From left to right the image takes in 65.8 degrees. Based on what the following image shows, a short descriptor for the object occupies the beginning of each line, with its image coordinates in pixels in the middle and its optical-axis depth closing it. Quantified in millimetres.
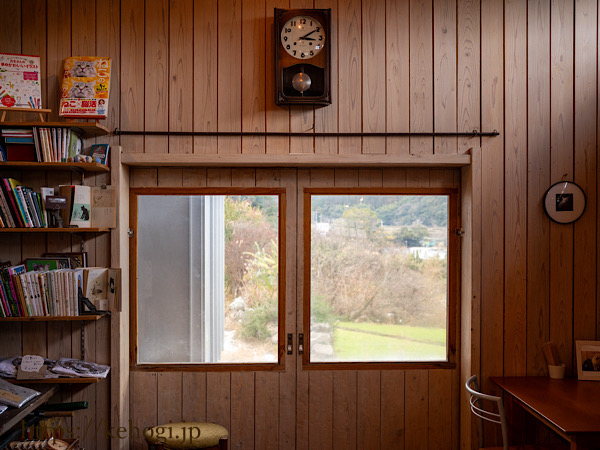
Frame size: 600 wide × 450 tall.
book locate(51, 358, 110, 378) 2395
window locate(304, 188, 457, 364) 2732
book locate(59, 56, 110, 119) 2457
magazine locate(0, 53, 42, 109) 2361
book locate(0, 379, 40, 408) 2129
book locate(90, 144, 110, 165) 2482
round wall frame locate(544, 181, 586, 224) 2619
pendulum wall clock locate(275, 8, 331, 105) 2531
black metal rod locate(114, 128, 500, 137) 2561
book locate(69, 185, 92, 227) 2408
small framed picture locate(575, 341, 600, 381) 2529
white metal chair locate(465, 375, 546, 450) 2117
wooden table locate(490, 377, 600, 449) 1926
